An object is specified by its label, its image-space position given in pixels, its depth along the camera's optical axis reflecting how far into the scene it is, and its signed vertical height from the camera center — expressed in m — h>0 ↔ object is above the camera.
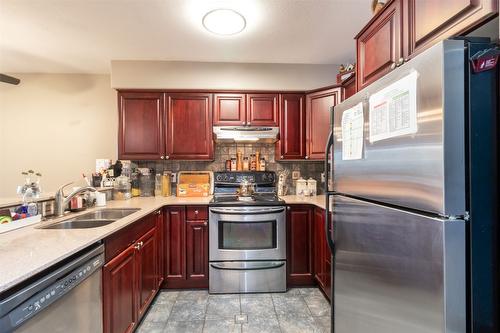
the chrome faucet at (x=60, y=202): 1.89 -0.26
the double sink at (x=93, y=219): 1.73 -0.40
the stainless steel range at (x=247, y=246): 2.47 -0.81
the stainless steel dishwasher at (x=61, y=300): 0.84 -0.53
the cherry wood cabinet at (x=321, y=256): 2.29 -0.88
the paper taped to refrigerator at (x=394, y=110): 0.78 +0.21
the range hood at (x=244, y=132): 2.82 +0.43
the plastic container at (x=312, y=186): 3.03 -0.23
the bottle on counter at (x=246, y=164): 3.11 +0.05
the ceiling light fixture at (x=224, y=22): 1.89 +1.21
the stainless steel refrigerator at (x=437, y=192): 0.69 -0.08
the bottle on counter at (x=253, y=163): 3.13 +0.07
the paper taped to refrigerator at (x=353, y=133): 1.08 +0.17
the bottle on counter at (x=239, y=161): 3.12 +0.10
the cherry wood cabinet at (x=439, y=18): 0.81 +0.58
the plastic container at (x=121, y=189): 2.83 -0.23
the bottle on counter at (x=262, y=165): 3.12 +0.05
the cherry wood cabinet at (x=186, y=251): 2.54 -0.86
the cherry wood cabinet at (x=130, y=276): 1.46 -0.77
